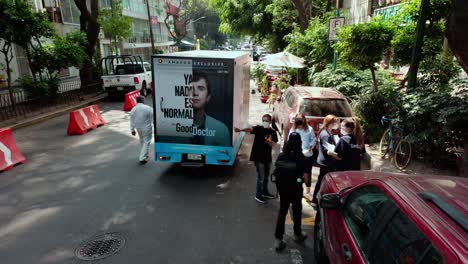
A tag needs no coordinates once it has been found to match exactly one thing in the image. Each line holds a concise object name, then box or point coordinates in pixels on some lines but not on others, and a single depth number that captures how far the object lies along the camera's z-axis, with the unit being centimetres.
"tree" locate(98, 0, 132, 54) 2341
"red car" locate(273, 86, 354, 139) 834
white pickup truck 1822
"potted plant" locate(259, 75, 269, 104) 1764
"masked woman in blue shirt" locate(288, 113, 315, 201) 605
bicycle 743
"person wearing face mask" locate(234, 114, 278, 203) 613
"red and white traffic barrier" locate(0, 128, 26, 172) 801
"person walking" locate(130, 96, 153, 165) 834
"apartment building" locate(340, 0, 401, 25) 1542
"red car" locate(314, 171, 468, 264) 198
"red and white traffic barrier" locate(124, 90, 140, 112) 1570
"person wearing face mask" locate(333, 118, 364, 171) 523
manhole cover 460
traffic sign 1180
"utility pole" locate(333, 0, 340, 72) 1288
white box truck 688
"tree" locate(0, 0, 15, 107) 1207
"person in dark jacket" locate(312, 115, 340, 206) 562
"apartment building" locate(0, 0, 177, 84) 2031
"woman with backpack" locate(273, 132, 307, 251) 449
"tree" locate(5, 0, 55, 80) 1240
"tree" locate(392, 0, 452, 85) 863
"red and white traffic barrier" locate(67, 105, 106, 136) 1123
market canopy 1516
